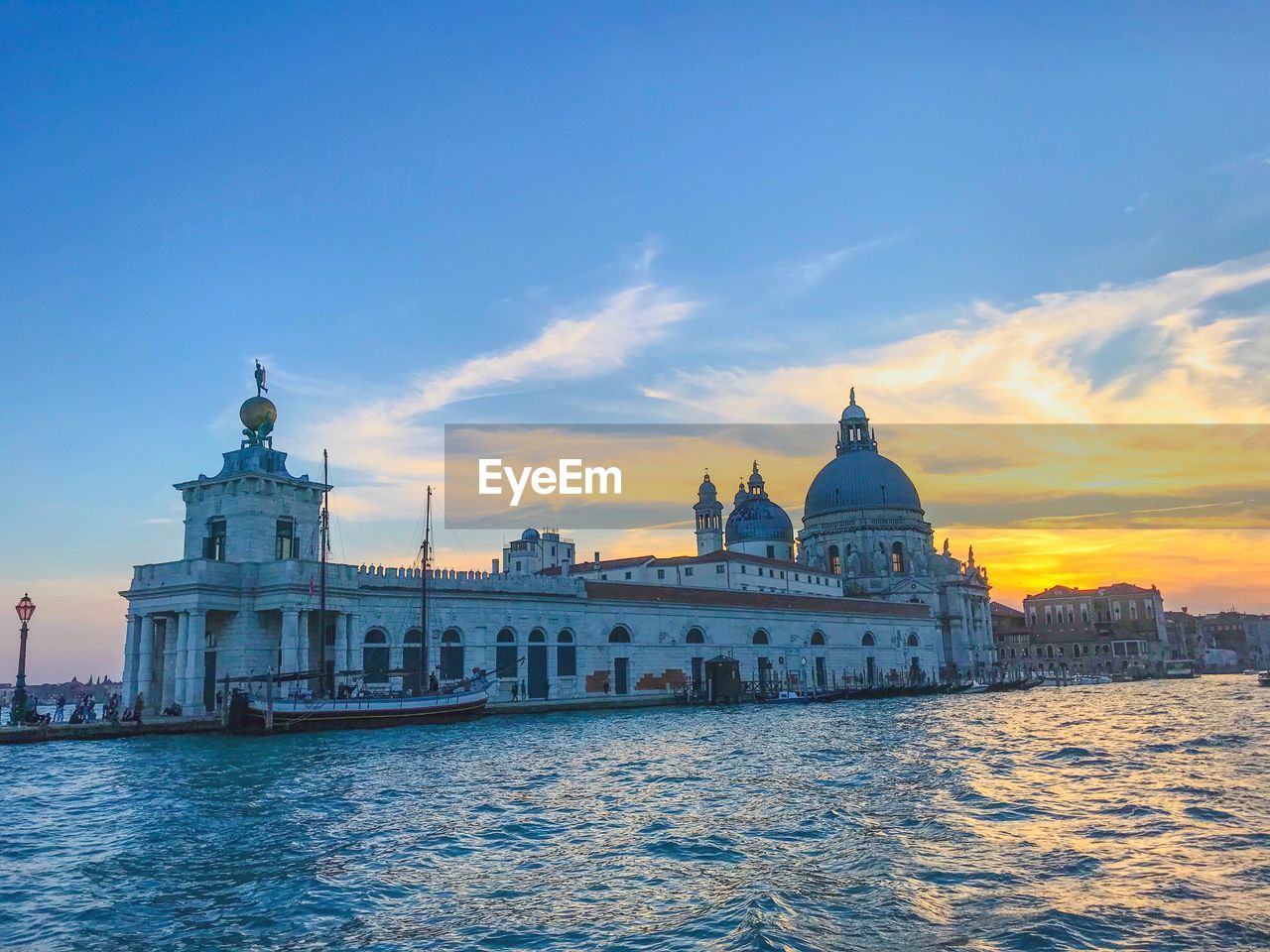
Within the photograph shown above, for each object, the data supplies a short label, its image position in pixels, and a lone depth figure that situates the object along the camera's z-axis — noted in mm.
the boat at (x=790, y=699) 55281
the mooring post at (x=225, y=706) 34000
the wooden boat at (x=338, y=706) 33406
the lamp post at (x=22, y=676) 31922
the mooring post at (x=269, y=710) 32844
